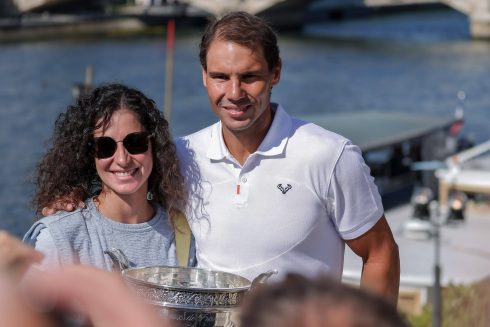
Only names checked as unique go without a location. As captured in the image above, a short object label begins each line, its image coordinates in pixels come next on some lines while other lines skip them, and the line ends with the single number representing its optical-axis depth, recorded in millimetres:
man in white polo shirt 3380
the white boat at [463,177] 20418
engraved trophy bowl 3008
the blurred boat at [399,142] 23015
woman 3359
